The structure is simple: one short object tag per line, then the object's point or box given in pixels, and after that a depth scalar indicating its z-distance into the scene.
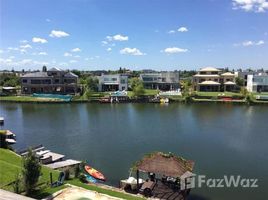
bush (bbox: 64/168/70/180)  13.21
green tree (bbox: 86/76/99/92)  54.65
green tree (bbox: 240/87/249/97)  48.40
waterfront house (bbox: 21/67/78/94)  53.94
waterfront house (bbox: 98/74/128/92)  58.19
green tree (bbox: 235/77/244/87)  61.63
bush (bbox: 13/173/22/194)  10.42
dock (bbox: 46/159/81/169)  15.22
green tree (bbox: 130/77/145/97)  49.78
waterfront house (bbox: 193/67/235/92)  55.71
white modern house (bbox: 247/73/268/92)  54.78
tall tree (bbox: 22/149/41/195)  10.57
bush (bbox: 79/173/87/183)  13.42
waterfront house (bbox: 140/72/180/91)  59.91
